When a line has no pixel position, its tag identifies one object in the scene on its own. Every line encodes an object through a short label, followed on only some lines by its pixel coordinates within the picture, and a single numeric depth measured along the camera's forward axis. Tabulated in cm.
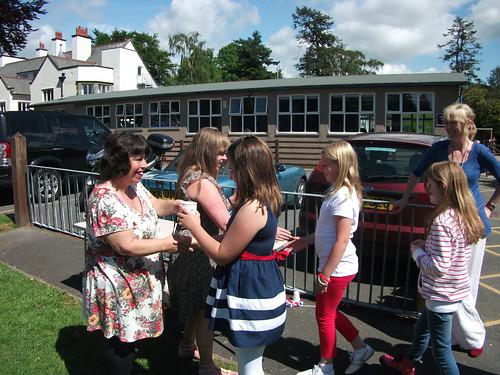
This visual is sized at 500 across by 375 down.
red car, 488
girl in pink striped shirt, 265
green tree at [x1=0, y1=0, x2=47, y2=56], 1683
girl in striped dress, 236
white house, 4472
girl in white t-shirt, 287
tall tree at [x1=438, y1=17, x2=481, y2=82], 6412
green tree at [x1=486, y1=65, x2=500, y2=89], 8269
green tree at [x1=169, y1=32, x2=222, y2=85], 4875
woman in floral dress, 249
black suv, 982
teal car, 606
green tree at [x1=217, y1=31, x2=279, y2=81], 6769
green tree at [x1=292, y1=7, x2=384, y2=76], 6128
